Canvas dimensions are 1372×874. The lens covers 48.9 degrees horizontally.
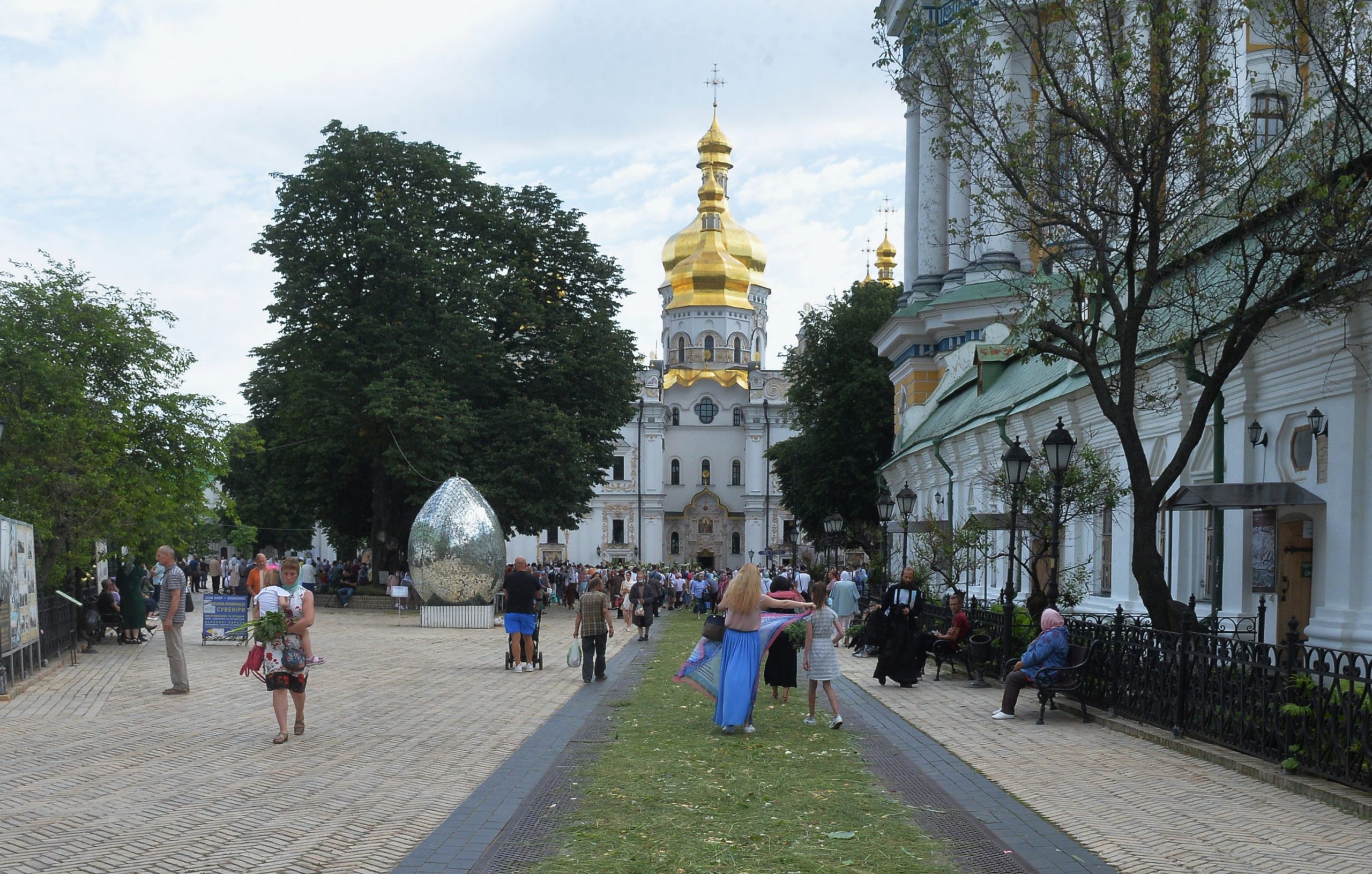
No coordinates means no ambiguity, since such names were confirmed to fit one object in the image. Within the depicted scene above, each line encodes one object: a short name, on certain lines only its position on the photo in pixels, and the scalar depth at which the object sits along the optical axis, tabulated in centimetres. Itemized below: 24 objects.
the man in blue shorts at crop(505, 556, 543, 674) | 2009
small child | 1281
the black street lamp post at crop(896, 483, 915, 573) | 3034
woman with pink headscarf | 1478
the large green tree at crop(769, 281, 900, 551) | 5203
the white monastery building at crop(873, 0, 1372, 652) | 1455
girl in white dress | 1452
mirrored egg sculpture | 3234
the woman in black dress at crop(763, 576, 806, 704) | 1587
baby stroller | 2102
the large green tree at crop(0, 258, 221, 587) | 2241
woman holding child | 1237
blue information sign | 2544
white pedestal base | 3272
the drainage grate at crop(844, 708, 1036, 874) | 784
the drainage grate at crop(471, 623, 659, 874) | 777
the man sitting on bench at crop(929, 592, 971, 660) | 2014
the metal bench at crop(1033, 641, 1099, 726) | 1447
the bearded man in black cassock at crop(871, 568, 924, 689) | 1900
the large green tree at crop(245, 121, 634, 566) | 4047
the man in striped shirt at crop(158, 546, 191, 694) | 1591
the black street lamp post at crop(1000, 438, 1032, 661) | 1833
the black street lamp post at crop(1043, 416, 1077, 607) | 1688
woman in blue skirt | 1338
